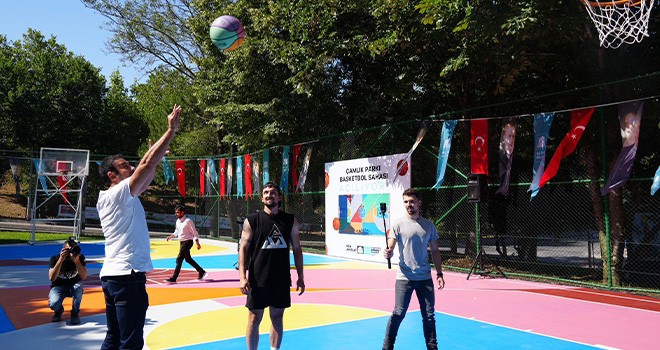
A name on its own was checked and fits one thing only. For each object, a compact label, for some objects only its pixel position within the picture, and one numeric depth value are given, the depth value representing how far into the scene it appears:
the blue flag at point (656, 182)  9.79
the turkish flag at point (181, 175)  31.55
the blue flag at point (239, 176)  26.12
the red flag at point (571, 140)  11.56
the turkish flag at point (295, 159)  21.11
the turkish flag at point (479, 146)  13.71
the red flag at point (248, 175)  25.02
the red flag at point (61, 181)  27.70
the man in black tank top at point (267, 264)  5.38
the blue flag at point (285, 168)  21.62
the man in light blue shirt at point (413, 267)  5.77
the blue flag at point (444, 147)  14.46
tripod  13.55
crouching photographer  8.10
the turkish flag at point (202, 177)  30.73
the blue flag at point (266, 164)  22.84
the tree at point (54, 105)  43.81
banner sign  16.53
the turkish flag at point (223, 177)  28.03
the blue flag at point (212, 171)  29.28
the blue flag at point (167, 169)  31.95
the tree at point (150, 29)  33.59
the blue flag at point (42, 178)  25.52
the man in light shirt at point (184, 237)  12.68
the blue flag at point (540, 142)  12.20
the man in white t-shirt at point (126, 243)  4.15
